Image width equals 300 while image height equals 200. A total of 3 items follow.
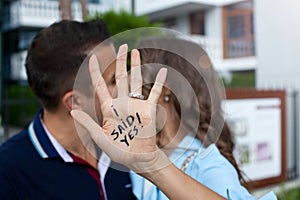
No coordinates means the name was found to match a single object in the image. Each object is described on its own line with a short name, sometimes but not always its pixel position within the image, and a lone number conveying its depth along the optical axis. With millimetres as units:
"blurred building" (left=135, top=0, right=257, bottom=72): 13953
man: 1307
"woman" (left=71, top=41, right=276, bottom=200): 851
